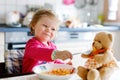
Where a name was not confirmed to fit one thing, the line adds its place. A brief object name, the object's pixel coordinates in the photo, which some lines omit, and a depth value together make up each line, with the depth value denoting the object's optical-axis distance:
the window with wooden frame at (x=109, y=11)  3.47
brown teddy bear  0.96
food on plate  1.05
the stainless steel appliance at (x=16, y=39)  2.59
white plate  0.98
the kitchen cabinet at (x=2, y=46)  2.55
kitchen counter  2.53
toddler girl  1.20
